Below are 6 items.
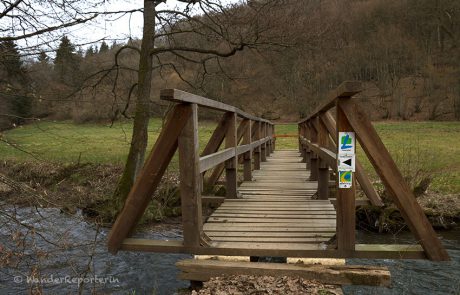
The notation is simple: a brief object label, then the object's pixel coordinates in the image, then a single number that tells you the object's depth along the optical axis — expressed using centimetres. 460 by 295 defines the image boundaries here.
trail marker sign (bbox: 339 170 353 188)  375
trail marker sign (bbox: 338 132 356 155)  375
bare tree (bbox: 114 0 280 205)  1028
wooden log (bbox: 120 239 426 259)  378
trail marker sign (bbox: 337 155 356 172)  376
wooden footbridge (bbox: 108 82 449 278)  369
